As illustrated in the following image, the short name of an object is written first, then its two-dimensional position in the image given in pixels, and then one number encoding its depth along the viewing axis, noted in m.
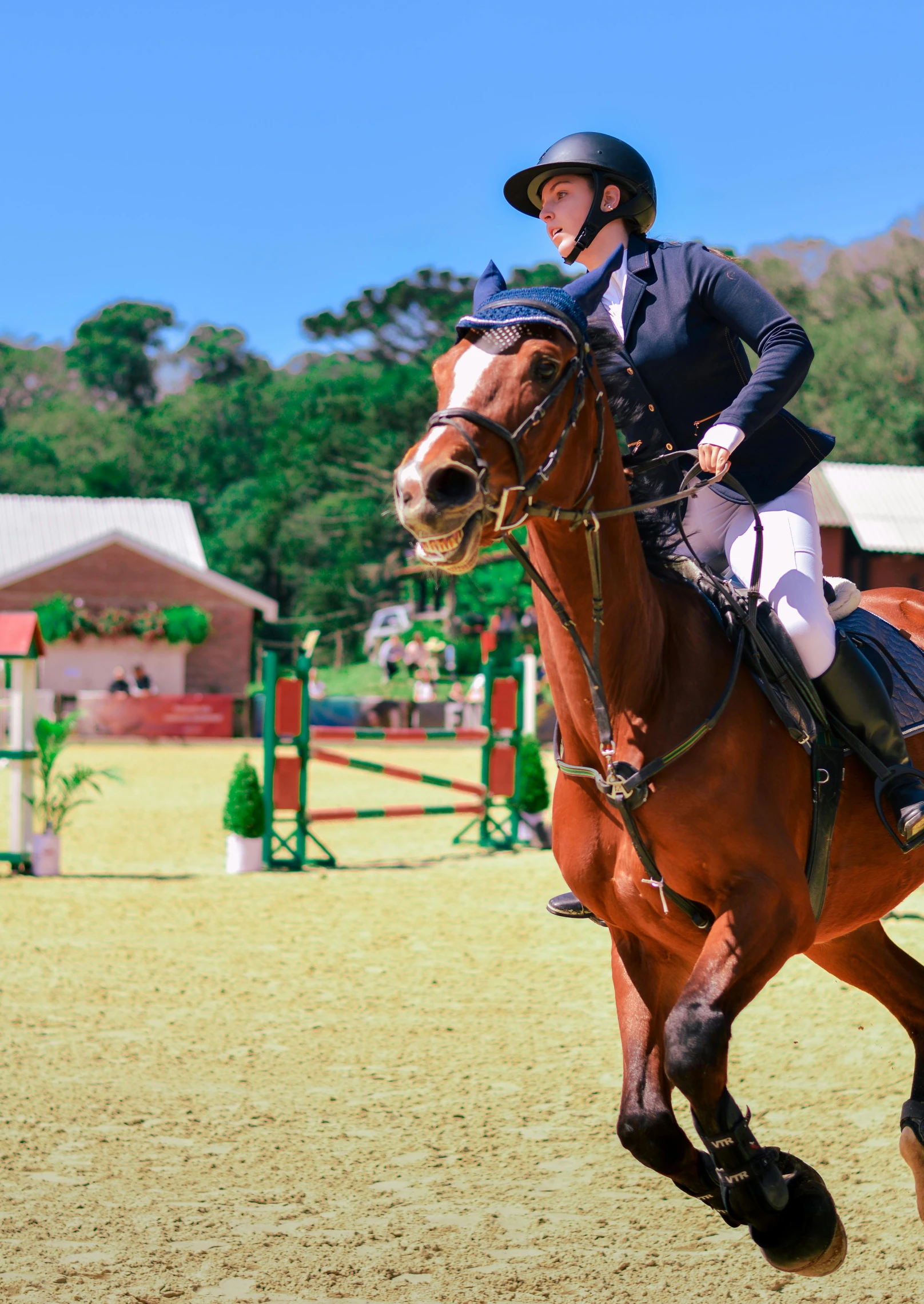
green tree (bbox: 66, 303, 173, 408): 95.44
